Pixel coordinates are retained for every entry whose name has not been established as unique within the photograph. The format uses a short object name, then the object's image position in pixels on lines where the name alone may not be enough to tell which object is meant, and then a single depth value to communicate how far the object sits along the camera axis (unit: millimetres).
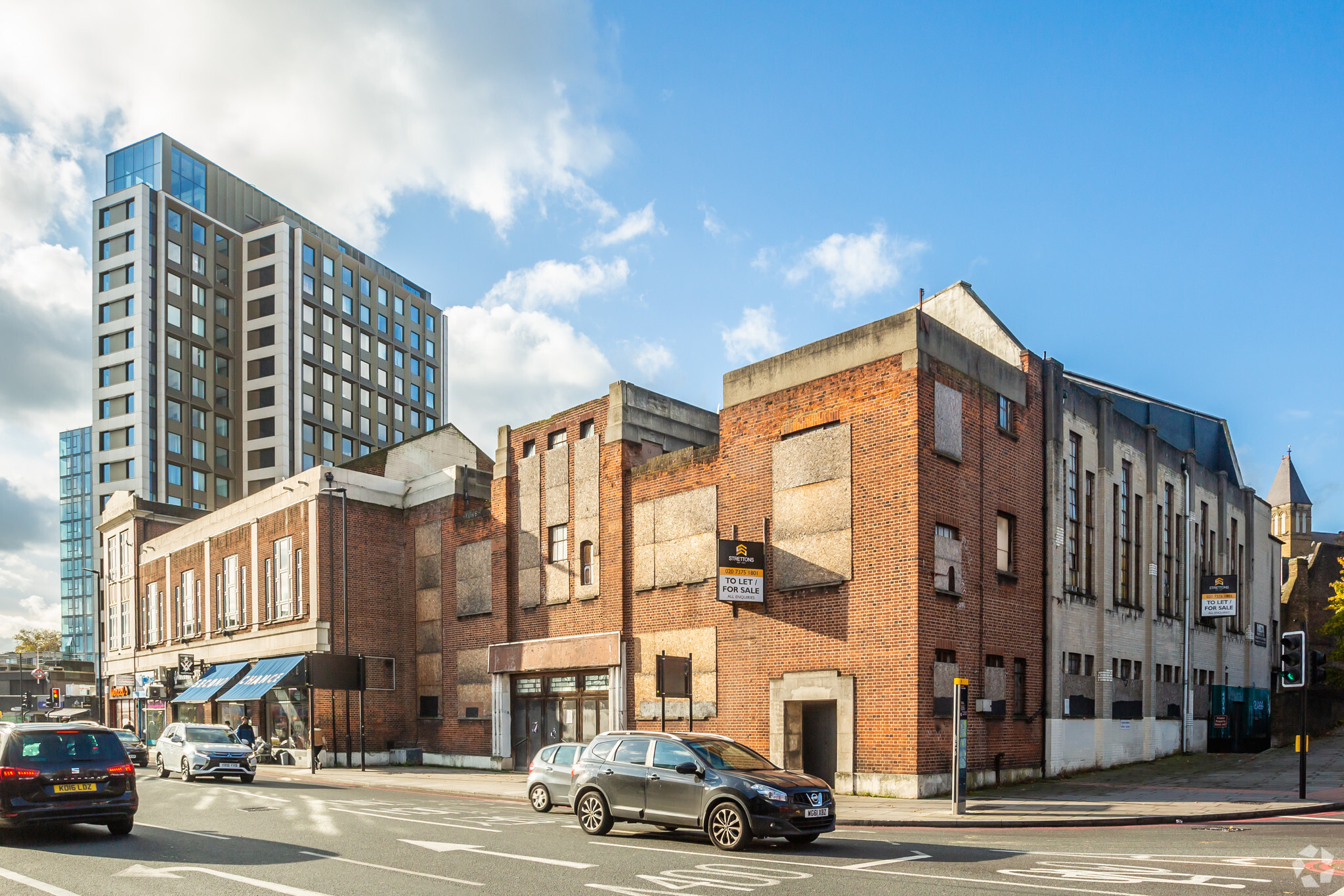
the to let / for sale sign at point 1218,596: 35531
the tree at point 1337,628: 51531
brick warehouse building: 23500
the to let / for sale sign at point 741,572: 25281
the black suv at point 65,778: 14344
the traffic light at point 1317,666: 22531
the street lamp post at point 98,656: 62125
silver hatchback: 19156
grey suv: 13922
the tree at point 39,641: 117375
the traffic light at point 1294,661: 21906
